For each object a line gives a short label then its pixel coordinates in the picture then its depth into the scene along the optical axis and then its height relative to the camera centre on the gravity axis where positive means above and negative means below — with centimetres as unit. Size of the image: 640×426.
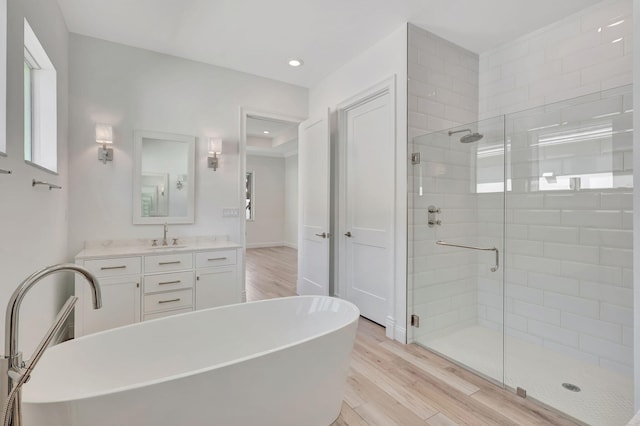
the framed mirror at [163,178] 310 +36
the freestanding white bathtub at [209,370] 112 -74
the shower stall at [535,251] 210 -31
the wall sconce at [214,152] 336 +67
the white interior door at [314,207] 344 +7
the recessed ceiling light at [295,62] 331 +164
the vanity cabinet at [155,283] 251 -65
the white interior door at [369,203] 289 +10
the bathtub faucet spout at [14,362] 83 -42
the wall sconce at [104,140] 284 +67
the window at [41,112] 221 +76
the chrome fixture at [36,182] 182 +18
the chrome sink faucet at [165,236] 315 -25
